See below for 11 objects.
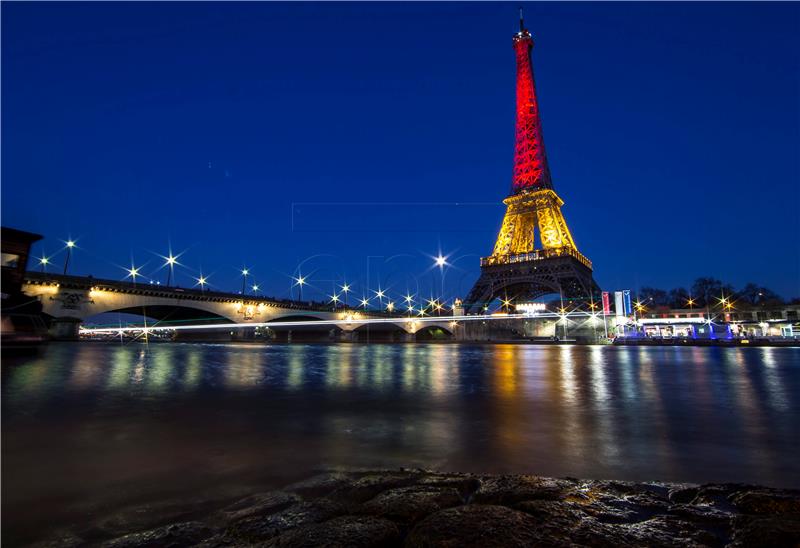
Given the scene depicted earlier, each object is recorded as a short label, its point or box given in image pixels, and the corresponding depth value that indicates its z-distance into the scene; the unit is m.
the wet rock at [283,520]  3.29
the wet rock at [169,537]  3.24
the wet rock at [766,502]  3.61
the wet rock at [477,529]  2.96
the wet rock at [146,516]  3.56
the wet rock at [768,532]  2.91
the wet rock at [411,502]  3.59
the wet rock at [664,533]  3.09
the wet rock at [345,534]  3.03
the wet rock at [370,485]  4.05
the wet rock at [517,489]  3.94
